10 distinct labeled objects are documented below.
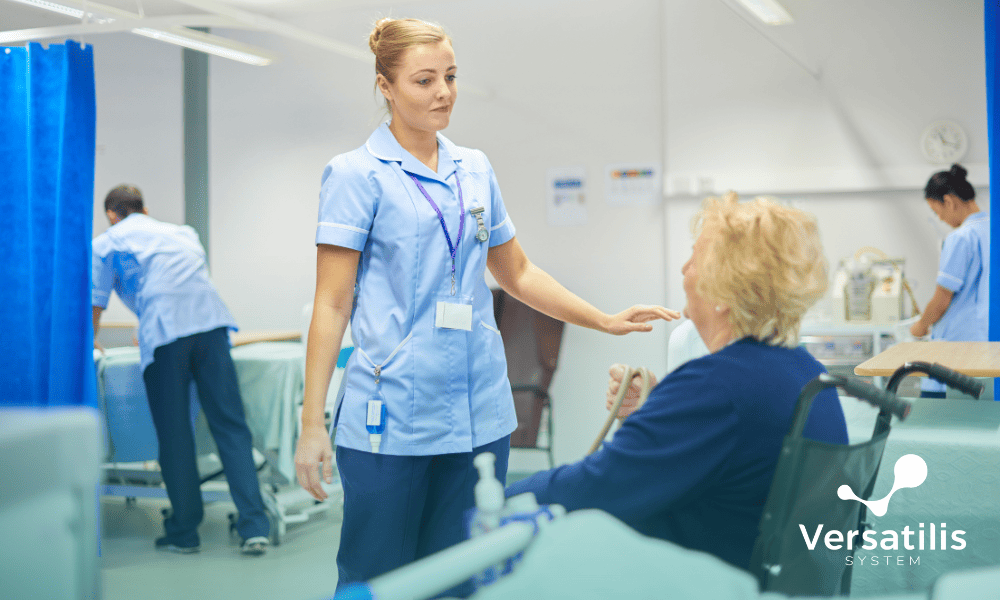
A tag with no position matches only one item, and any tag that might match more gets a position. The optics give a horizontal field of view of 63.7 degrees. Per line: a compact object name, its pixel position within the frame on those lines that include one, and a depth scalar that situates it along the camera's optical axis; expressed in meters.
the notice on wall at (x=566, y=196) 4.84
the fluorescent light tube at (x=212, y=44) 3.67
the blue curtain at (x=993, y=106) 2.70
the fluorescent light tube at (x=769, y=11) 3.61
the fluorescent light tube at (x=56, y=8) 3.20
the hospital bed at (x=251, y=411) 3.58
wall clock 4.27
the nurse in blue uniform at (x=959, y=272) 3.28
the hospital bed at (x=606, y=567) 0.81
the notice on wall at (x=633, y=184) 4.73
